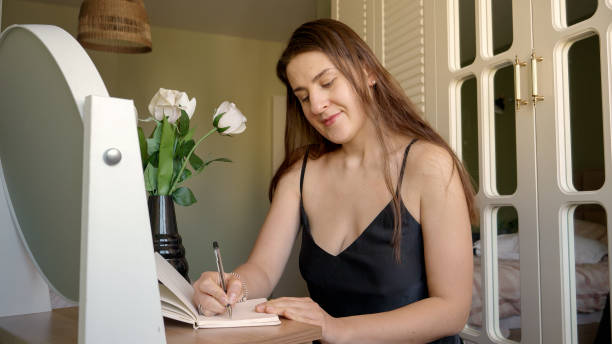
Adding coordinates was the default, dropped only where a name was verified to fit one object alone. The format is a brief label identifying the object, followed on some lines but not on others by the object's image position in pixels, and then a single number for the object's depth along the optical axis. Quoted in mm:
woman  1157
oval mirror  477
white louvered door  1913
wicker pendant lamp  2527
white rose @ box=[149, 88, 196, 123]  1238
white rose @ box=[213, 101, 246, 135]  1321
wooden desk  632
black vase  1195
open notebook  709
